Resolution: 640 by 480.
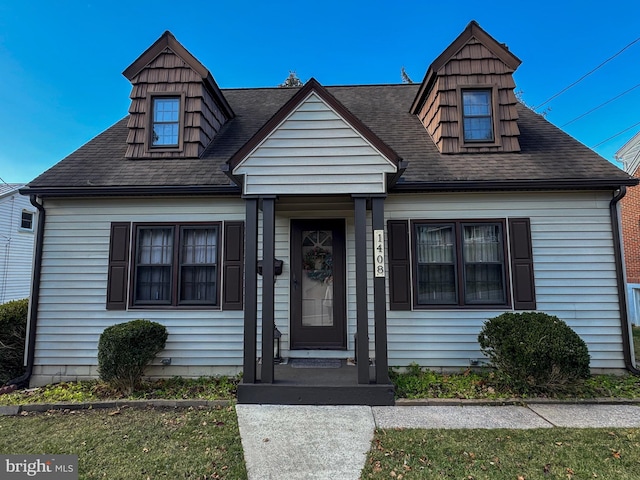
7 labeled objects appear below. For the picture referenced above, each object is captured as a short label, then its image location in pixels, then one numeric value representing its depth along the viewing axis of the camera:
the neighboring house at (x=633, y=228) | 11.54
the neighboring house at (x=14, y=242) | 15.21
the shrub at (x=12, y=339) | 5.33
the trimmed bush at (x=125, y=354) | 4.50
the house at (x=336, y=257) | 5.25
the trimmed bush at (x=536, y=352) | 4.10
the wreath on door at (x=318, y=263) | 5.79
